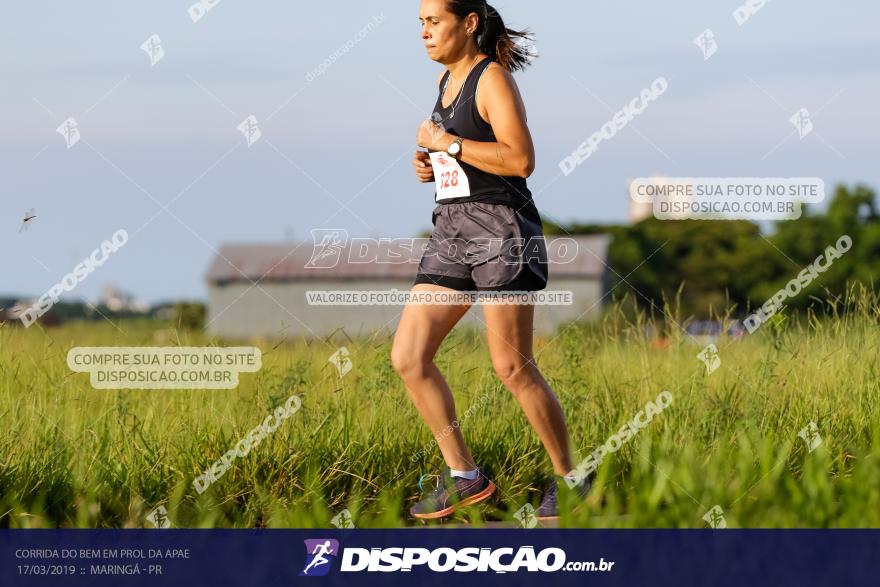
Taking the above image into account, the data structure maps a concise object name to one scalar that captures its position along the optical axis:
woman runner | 8.68
